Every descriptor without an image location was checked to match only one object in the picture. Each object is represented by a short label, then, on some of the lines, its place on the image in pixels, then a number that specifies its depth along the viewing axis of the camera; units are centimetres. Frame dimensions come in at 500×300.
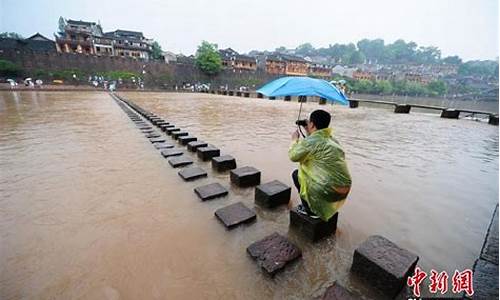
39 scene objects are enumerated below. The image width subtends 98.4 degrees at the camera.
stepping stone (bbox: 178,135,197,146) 534
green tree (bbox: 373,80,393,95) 5503
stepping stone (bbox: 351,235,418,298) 161
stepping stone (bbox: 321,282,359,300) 153
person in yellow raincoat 191
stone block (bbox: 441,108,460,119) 1230
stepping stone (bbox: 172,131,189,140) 579
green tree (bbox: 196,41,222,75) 4122
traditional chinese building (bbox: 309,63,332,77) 5566
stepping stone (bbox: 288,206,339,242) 215
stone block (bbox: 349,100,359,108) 1705
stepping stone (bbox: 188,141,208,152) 484
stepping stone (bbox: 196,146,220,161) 432
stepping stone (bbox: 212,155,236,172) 381
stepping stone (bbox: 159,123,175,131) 667
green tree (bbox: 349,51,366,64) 9106
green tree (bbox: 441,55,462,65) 9569
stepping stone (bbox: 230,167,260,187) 326
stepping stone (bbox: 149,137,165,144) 550
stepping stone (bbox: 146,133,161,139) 599
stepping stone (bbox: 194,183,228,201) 293
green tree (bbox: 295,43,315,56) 11654
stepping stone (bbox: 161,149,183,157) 452
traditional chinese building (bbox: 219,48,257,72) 4822
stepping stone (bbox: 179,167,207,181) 349
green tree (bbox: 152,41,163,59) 4712
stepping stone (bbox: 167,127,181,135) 622
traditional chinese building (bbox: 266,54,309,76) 5247
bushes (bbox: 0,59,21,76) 2630
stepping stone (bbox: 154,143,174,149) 502
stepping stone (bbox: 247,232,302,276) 182
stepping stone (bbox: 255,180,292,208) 273
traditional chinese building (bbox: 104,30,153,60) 4219
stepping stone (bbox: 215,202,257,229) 239
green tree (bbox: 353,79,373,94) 5481
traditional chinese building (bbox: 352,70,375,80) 6197
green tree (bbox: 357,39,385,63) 10619
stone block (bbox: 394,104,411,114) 1415
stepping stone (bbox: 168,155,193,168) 402
